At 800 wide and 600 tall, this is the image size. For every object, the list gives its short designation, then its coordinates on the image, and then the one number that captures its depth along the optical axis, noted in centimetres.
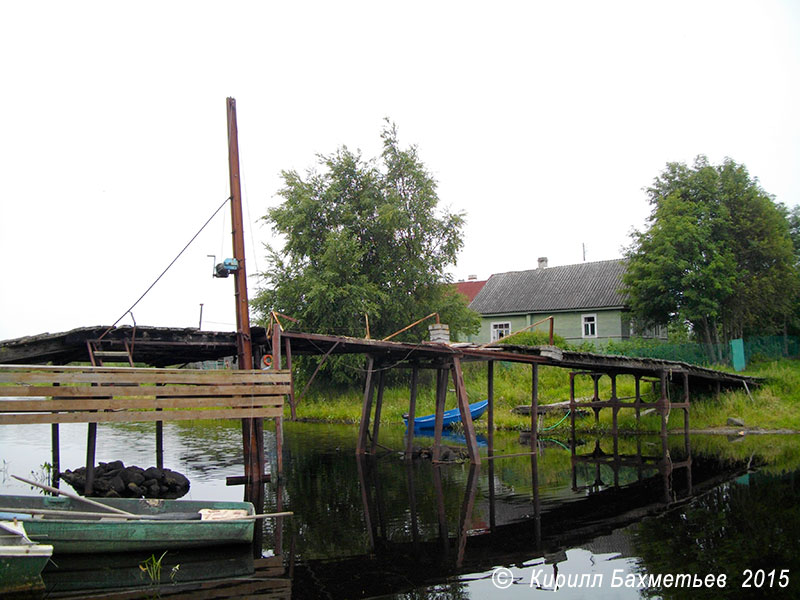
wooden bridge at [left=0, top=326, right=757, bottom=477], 1151
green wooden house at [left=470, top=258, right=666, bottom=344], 3553
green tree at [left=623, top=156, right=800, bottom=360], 2792
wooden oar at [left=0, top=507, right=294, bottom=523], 830
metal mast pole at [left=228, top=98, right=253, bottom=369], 1486
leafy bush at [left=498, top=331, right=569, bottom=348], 3225
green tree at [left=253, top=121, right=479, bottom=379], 3228
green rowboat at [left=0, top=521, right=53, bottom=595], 677
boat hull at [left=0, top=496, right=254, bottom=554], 818
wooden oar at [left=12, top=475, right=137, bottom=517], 902
